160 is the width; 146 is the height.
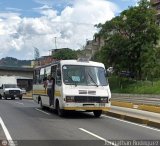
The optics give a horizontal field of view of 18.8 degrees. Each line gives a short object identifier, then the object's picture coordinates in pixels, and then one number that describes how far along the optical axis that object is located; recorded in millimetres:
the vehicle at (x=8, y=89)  52938
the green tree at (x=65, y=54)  136625
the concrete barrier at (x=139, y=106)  25227
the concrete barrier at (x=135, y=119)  18500
